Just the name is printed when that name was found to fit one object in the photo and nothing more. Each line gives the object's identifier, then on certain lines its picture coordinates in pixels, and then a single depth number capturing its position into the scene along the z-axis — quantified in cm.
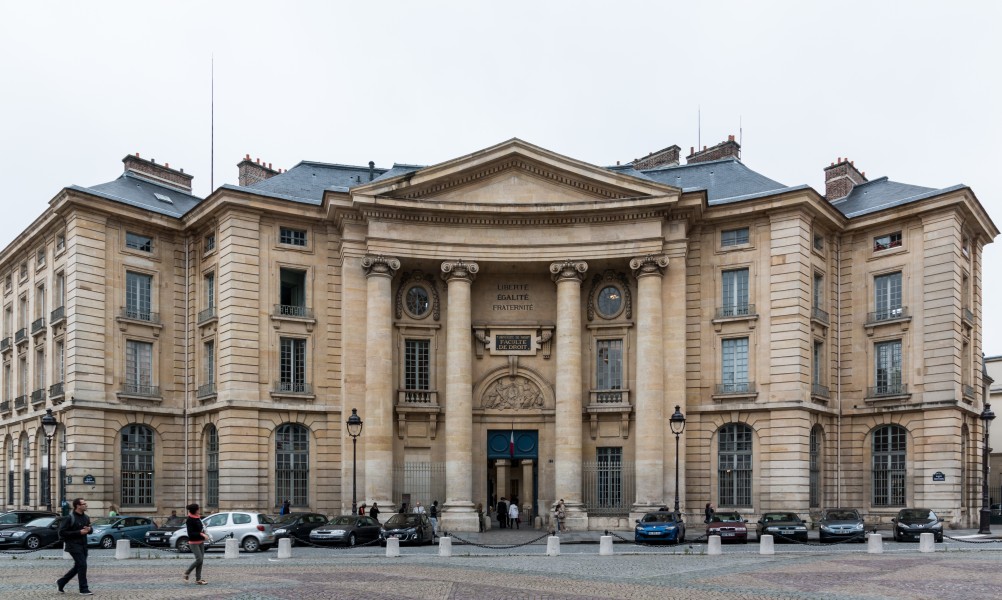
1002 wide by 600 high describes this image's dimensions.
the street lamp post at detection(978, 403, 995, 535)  3984
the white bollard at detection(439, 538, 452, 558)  3019
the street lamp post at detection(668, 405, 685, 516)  3884
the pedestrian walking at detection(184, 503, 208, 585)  2231
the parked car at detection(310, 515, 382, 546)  3456
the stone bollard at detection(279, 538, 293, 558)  2930
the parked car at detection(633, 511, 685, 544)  3512
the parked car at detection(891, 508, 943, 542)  3672
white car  3372
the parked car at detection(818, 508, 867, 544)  3644
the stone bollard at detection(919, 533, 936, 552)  3073
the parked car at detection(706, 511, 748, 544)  3656
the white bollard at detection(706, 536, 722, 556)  3056
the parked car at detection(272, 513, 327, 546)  3522
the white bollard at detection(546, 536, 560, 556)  3073
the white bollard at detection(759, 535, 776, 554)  3039
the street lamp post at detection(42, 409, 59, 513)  3934
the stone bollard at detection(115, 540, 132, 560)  2950
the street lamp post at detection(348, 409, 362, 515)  3959
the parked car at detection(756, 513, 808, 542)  3656
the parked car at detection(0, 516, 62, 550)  3388
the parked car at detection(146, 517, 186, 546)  3541
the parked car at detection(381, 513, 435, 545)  3578
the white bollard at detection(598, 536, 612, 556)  3050
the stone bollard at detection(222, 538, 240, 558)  2938
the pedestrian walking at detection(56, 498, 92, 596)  2003
